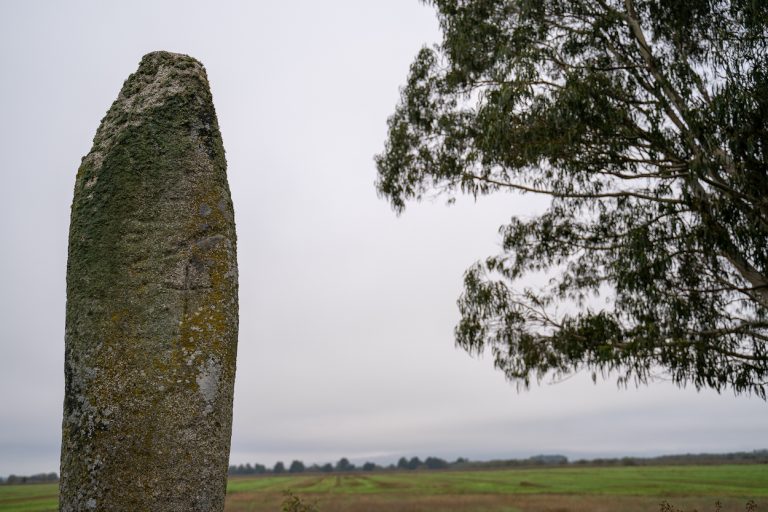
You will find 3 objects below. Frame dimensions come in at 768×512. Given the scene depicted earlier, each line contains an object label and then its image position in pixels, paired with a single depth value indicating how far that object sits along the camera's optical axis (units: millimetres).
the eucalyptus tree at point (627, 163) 10492
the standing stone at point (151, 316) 3498
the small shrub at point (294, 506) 10617
